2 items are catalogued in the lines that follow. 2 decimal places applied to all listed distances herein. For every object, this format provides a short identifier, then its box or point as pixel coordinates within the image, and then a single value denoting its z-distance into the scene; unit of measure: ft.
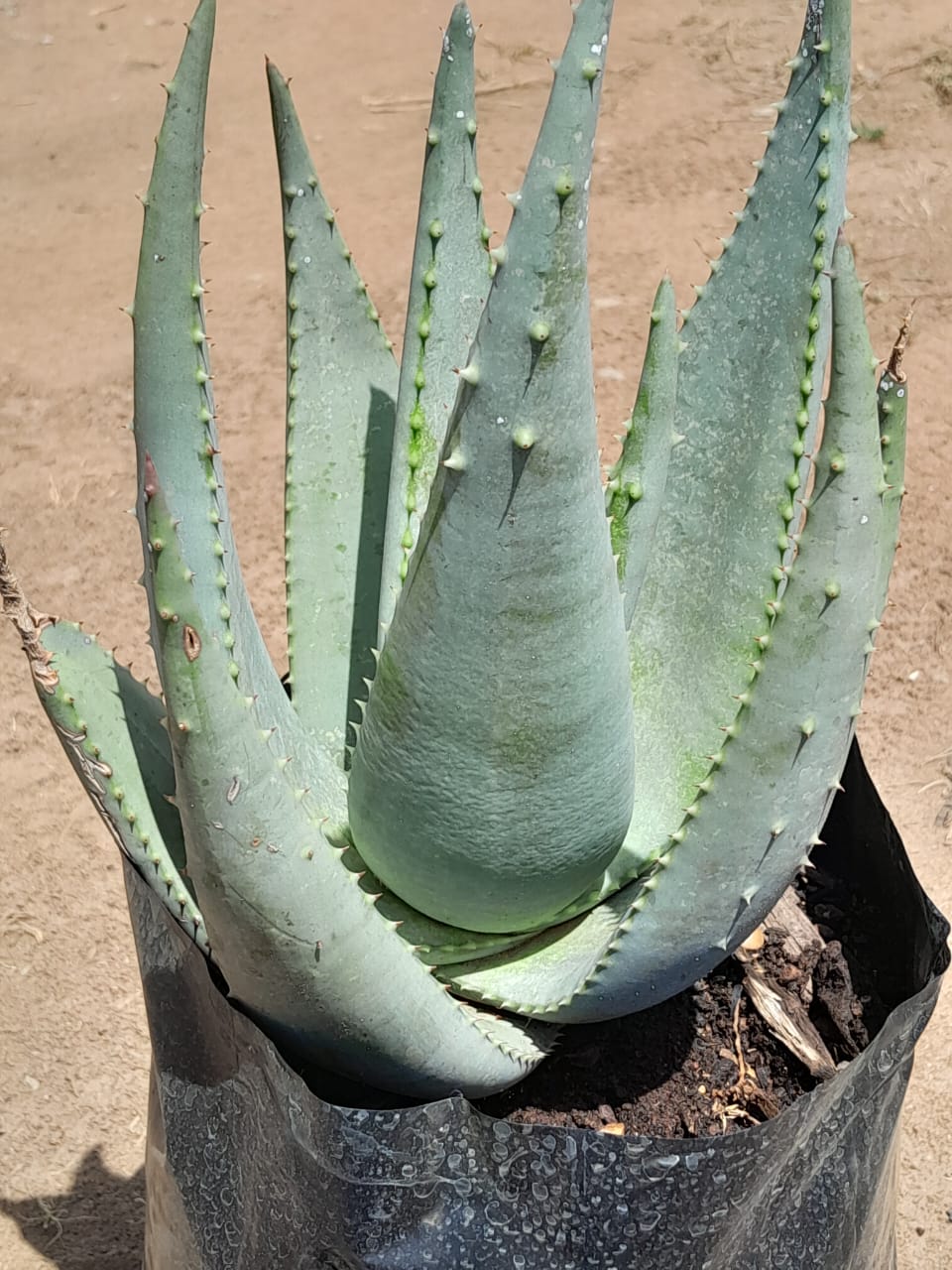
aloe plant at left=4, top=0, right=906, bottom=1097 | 2.52
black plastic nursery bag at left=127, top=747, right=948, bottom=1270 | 2.95
